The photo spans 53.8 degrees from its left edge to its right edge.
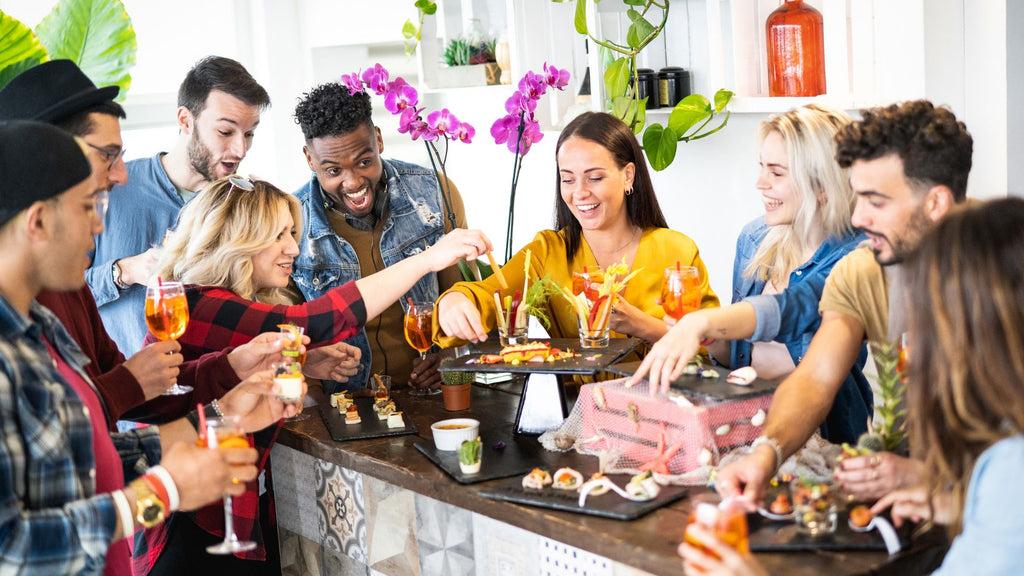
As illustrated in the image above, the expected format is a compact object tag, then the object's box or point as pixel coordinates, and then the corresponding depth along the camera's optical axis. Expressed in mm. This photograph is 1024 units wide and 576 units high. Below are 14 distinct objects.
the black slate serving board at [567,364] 2301
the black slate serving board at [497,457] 2219
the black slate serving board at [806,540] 1708
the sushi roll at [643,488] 1990
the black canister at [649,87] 3994
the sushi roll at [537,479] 2105
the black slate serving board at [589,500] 1938
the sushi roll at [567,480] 2082
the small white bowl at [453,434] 2365
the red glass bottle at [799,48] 3418
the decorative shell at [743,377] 2143
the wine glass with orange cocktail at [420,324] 2711
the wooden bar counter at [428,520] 1812
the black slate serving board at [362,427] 2580
